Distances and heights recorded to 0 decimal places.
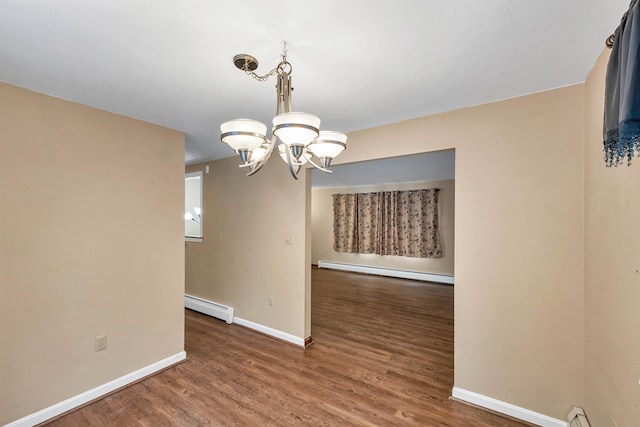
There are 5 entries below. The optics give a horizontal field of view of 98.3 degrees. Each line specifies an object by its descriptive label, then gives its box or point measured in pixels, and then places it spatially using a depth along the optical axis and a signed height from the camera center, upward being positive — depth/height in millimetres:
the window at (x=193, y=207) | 4355 +122
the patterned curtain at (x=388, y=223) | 6316 -181
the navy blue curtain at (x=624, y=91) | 727 +368
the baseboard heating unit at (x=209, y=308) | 3703 -1314
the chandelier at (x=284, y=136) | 1153 +374
